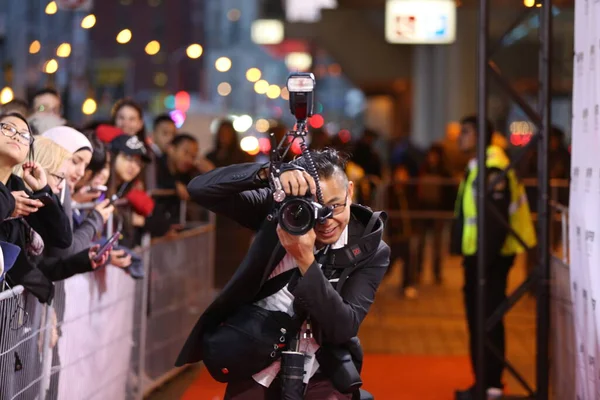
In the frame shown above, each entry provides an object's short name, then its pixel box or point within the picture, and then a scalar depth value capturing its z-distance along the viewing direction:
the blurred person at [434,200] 13.25
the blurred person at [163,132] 9.71
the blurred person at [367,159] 14.88
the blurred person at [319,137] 14.61
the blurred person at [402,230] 12.78
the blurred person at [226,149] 12.24
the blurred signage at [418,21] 16.16
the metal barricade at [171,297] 7.63
